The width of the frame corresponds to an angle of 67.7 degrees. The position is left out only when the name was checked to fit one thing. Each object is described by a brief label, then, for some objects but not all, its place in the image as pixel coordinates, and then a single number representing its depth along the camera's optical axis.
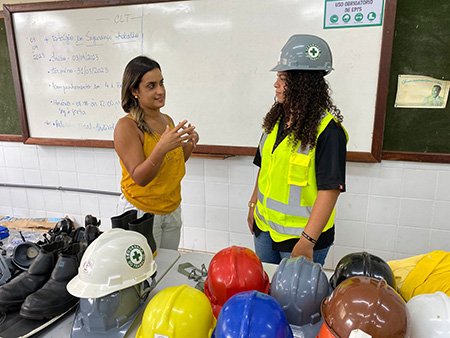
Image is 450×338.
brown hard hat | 0.69
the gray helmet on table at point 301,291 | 0.92
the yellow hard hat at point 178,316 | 0.84
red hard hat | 0.99
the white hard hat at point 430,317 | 0.72
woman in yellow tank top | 1.49
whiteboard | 1.98
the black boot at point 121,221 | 1.25
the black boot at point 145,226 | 1.21
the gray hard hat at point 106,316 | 0.97
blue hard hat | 0.76
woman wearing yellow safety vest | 1.26
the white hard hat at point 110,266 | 0.96
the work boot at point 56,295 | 1.00
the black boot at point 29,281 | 1.05
